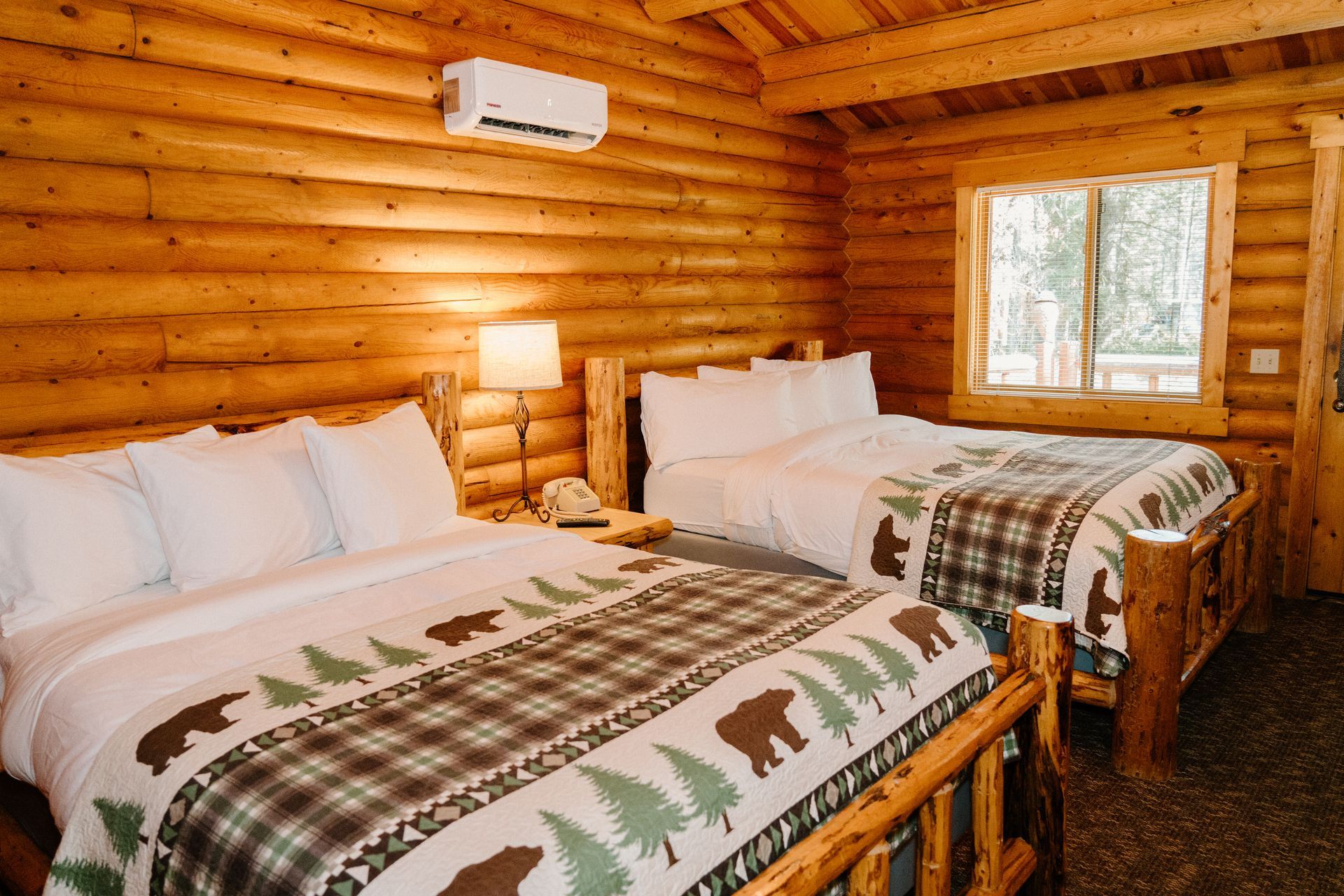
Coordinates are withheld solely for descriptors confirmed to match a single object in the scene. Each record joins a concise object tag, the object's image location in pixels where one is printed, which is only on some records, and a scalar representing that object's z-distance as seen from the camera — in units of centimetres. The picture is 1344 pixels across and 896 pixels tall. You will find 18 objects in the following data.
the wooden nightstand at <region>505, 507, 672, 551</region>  354
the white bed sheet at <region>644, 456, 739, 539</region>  406
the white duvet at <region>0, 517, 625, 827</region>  184
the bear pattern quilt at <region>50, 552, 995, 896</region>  136
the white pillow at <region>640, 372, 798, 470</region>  427
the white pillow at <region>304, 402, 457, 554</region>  275
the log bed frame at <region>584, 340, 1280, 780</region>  283
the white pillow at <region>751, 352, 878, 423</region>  485
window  475
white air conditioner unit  345
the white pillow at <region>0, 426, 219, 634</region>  228
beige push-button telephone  375
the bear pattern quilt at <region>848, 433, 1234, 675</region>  297
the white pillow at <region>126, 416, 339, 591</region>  245
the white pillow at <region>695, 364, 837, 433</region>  462
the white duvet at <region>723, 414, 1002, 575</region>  364
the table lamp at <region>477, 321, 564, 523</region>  356
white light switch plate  459
